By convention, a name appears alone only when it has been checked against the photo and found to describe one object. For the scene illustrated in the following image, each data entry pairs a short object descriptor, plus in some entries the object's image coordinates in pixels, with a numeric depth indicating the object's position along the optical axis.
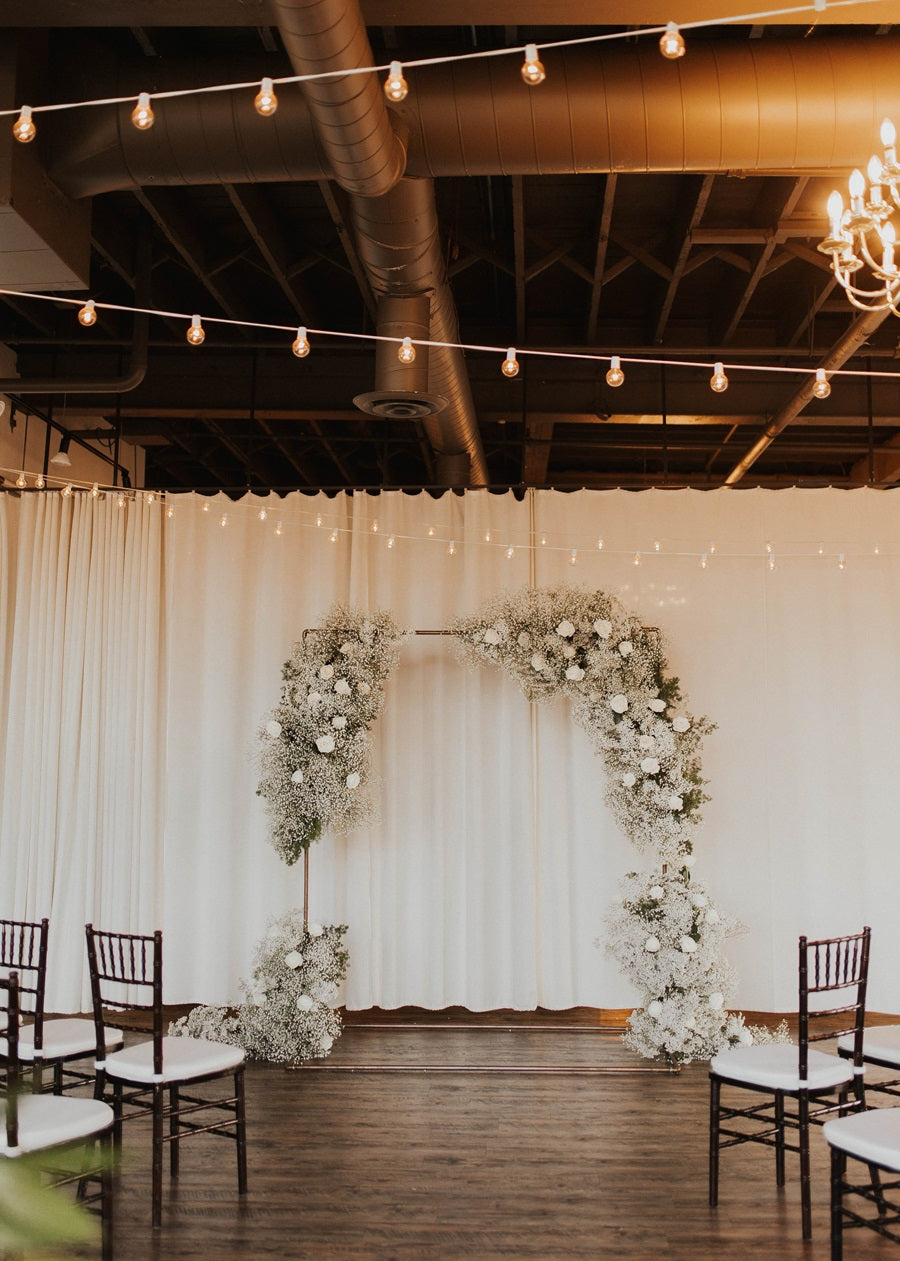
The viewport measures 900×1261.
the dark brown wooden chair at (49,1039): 4.05
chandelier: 3.01
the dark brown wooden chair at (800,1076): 3.86
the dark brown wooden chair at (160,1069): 3.94
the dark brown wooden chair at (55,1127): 3.25
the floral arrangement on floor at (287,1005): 6.00
